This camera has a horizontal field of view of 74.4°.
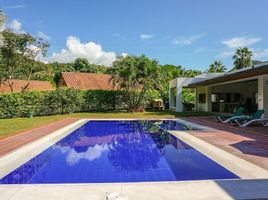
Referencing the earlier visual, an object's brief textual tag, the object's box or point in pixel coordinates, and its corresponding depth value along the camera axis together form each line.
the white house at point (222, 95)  18.28
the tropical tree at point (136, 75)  17.35
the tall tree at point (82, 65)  34.70
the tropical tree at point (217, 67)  34.07
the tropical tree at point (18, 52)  17.75
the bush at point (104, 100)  18.10
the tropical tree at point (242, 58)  30.54
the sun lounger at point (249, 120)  9.72
